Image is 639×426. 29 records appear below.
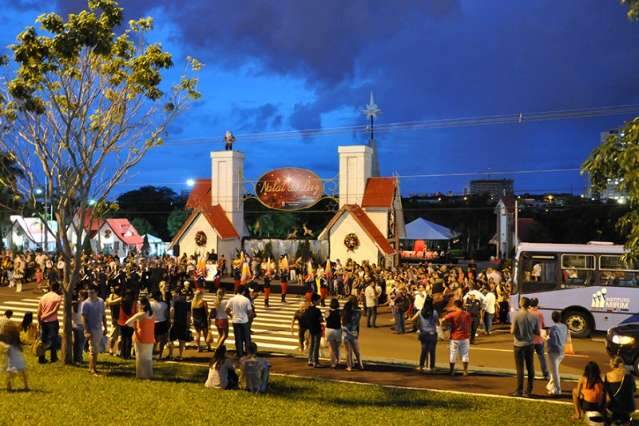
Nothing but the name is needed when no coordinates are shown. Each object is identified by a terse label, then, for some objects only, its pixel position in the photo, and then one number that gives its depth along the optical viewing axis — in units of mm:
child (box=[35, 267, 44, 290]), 31366
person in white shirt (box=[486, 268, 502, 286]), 22828
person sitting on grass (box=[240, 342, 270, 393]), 11320
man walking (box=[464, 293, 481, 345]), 18023
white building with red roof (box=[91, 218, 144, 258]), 54719
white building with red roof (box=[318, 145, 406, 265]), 34531
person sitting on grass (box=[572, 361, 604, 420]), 9047
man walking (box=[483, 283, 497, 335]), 19156
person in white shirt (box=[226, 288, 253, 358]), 14159
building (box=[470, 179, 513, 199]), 149788
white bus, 18734
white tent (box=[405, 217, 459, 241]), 44781
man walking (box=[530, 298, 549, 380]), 11734
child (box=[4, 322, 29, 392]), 10727
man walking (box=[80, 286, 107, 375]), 12391
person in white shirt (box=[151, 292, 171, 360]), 13938
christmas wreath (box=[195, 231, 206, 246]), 37125
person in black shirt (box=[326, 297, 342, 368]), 13591
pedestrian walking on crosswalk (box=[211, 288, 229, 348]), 15126
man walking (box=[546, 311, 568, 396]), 11523
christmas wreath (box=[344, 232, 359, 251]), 34656
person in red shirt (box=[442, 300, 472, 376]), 12820
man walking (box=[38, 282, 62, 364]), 13625
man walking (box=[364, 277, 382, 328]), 20469
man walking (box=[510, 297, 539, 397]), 11266
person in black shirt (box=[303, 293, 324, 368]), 13914
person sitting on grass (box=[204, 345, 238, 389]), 11531
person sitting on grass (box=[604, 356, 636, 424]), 8922
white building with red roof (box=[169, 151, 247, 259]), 37094
